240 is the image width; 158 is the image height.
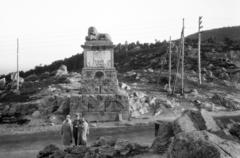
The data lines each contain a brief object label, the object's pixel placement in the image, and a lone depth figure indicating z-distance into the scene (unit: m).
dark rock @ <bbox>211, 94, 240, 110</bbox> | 23.96
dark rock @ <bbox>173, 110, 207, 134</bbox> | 9.35
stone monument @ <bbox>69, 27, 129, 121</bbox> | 18.75
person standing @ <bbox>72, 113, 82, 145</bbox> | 11.88
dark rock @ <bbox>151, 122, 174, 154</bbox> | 9.41
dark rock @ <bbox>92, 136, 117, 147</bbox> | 10.32
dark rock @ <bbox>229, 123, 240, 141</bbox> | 9.57
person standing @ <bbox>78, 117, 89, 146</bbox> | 11.75
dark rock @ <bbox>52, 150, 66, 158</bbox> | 9.61
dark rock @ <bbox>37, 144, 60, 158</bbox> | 10.07
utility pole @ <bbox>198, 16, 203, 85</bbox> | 33.81
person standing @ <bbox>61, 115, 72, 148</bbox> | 11.74
